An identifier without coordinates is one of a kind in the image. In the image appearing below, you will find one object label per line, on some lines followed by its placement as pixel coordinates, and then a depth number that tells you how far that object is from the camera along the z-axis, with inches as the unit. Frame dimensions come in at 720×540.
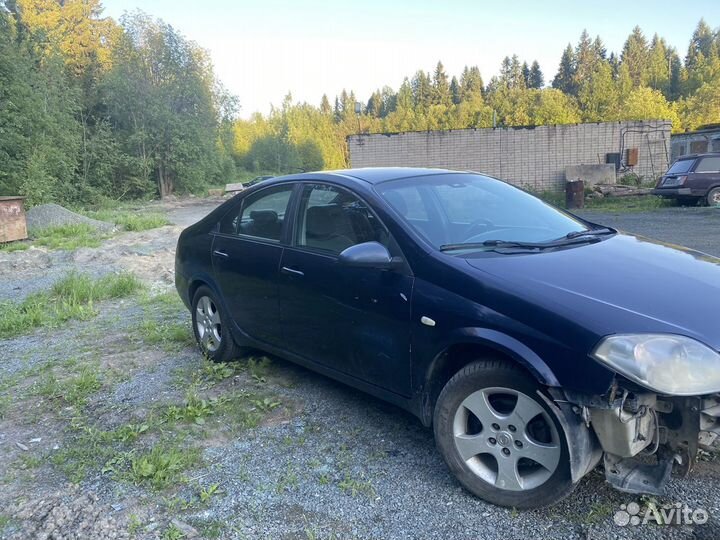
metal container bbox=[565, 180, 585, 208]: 724.0
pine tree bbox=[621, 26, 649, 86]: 3390.7
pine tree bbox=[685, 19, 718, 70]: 3508.9
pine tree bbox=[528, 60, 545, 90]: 4111.7
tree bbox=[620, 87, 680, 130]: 2183.8
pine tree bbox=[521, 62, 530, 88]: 4074.3
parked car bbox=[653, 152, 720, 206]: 647.1
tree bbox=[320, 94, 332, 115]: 5043.1
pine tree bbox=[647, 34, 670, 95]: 3260.3
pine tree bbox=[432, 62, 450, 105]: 3683.6
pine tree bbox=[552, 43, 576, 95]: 3661.2
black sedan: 92.1
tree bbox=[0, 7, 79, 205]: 745.6
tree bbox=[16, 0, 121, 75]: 1339.8
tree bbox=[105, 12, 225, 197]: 1268.5
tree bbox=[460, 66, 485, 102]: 3649.1
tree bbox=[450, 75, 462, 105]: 3759.8
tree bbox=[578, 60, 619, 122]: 2431.1
